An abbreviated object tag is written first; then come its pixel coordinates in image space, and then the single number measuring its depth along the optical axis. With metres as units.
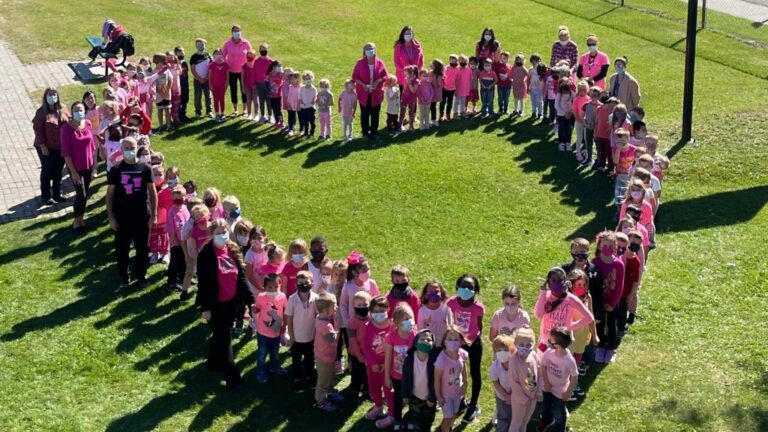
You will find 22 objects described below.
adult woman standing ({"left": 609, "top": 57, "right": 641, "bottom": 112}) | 19.00
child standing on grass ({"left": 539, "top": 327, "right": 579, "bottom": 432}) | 9.94
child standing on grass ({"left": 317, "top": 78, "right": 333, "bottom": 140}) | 19.45
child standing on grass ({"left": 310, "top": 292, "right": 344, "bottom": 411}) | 10.95
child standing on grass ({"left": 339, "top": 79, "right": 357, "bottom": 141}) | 19.42
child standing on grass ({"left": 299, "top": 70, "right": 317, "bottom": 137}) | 19.41
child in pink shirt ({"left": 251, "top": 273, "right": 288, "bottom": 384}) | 11.50
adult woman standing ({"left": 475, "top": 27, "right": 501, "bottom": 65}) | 21.19
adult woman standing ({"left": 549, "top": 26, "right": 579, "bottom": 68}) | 21.56
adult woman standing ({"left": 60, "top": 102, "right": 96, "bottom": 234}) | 15.82
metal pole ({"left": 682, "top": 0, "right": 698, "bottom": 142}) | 19.15
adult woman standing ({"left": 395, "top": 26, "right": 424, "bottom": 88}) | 20.89
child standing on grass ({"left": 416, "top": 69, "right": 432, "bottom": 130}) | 19.98
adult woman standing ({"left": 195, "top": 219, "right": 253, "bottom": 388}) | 11.34
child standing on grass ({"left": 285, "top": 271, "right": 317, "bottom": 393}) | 11.15
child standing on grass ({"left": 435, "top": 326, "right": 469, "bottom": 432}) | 9.96
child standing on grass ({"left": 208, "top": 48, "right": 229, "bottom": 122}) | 20.53
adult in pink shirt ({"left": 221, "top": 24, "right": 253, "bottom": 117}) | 20.88
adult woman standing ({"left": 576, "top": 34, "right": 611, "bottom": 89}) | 20.48
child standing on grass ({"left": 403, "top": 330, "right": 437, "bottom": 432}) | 10.03
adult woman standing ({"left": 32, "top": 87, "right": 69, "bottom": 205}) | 16.27
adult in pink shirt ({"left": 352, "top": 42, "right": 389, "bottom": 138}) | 19.66
